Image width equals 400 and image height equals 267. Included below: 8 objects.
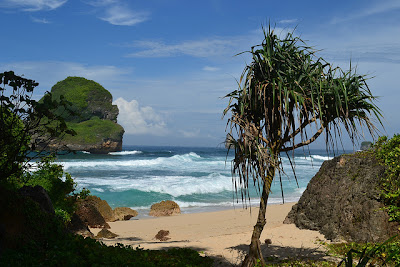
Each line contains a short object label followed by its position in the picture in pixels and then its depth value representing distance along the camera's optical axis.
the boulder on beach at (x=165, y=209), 20.25
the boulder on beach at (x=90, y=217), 16.02
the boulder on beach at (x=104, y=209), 18.48
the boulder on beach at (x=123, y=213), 19.11
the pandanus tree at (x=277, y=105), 7.58
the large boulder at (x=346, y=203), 9.97
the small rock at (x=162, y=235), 13.82
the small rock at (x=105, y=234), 14.09
